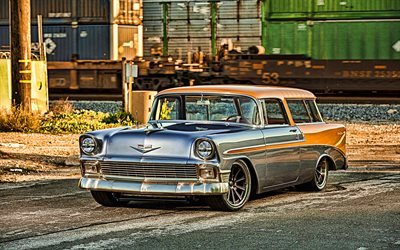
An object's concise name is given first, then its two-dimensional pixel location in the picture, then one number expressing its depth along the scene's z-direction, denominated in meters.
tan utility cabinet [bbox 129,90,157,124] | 22.09
